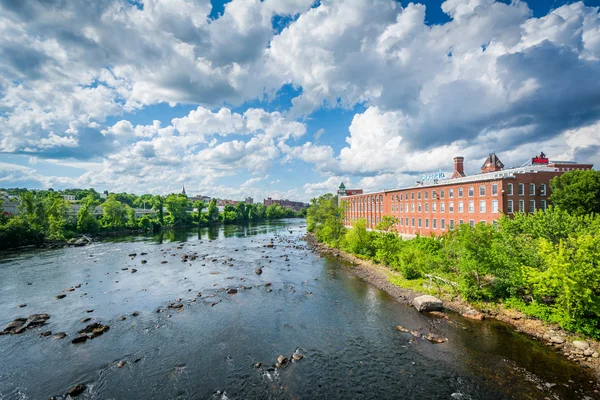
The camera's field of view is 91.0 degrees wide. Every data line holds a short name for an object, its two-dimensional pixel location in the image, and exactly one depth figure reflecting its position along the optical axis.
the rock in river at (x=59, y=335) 23.53
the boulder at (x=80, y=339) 22.77
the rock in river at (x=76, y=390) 16.69
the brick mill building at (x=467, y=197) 45.94
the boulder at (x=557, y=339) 21.27
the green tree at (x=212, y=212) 145.11
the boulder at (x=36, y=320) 25.78
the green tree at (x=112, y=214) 102.16
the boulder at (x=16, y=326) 24.66
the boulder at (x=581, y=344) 20.18
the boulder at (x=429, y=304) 28.31
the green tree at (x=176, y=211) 129.75
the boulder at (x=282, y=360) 19.85
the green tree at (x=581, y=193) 41.78
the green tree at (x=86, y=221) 89.94
